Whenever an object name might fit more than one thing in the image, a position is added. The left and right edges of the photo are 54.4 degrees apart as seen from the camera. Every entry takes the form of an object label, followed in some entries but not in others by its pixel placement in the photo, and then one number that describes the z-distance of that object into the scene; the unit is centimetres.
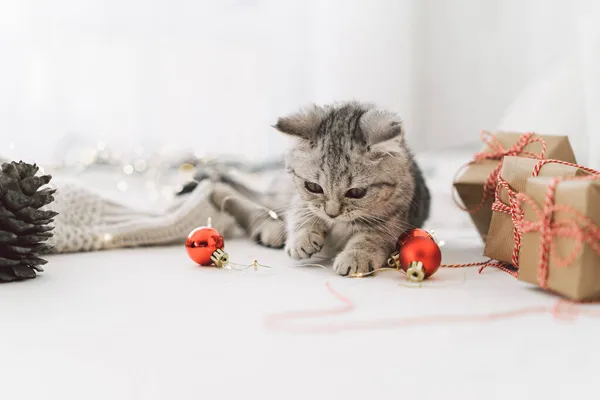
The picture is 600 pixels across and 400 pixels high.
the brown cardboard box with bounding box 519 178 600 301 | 86
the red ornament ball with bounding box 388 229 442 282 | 108
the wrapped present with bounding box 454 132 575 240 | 127
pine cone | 105
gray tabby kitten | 119
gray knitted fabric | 137
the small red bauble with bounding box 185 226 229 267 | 122
